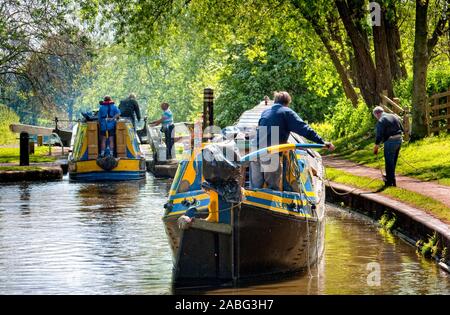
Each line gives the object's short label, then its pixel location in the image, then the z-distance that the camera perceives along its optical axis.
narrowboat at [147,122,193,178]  32.00
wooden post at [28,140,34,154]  41.97
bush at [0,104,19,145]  52.33
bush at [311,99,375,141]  38.58
